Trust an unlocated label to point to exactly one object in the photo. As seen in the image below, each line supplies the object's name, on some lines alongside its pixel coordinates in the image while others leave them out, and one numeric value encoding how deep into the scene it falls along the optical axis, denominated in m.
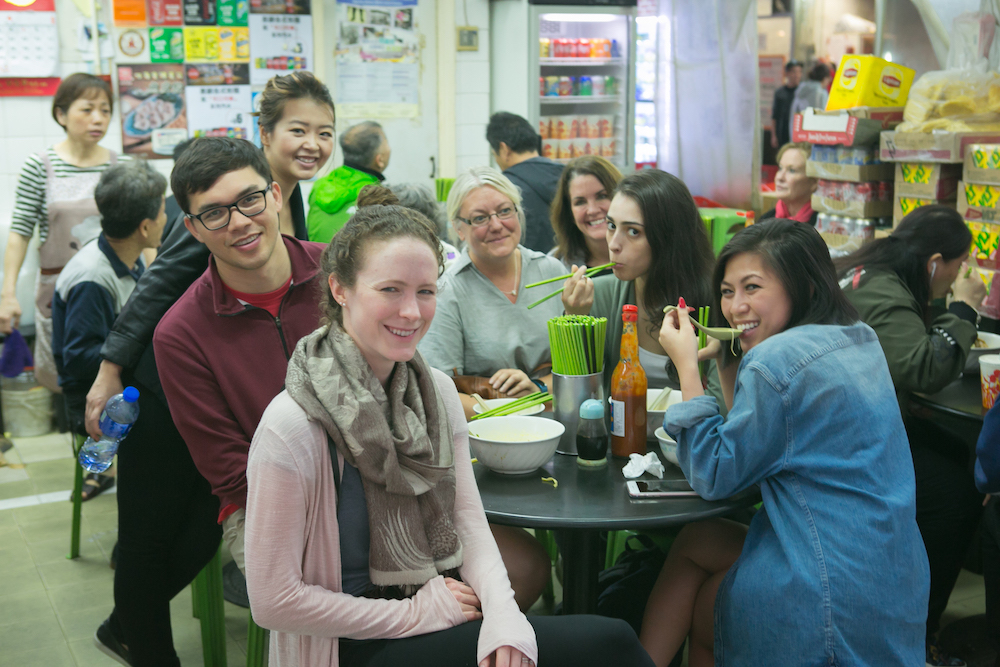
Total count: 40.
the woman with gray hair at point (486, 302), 2.79
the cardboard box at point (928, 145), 3.57
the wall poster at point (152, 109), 5.32
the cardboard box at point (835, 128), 3.98
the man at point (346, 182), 4.21
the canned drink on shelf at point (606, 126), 6.97
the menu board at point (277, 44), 5.61
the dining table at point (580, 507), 1.80
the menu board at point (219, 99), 5.50
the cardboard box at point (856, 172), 4.02
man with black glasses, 1.99
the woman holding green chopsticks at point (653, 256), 2.57
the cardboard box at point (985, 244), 3.45
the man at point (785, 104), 9.00
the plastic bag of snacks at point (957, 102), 3.71
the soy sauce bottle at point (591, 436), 2.04
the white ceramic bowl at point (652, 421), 2.21
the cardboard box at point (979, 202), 3.44
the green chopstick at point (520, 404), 2.31
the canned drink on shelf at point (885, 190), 4.05
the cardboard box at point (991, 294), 3.46
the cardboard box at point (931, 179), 3.69
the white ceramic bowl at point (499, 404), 2.35
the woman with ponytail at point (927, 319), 2.66
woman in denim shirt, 1.72
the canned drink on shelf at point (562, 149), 6.79
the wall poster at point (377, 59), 5.92
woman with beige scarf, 1.52
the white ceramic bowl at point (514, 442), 2.00
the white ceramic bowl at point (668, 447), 2.05
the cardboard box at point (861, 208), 4.05
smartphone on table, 1.91
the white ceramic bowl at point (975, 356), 2.84
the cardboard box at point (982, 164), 3.38
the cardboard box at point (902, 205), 3.83
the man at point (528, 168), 4.60
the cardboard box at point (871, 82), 4.05
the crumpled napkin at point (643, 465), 2.00
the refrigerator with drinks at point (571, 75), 6.28
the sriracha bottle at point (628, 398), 2.08
